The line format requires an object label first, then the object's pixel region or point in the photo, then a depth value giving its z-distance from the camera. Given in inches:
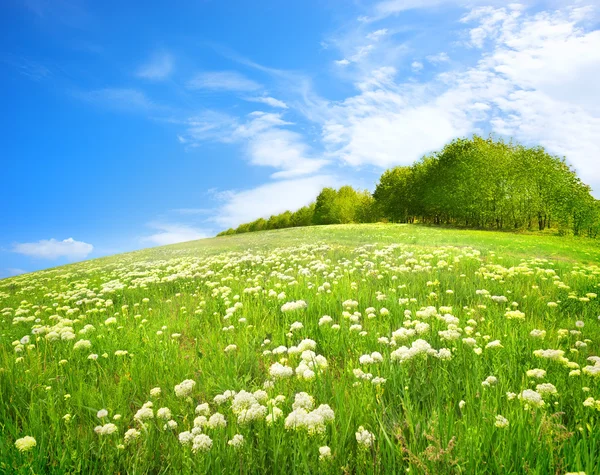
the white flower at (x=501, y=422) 94.4
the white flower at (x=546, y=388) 110.3
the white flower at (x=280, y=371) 123.0
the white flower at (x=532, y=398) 101.7
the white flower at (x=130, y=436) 106.1
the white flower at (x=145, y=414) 114.2
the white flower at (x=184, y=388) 124.9
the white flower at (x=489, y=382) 116.5
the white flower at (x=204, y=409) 111.1
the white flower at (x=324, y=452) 85.7
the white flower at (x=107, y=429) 107.0
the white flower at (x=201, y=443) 93.4
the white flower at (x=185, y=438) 97.3
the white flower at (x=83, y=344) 186.5
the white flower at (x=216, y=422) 101.9
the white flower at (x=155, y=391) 128.8
